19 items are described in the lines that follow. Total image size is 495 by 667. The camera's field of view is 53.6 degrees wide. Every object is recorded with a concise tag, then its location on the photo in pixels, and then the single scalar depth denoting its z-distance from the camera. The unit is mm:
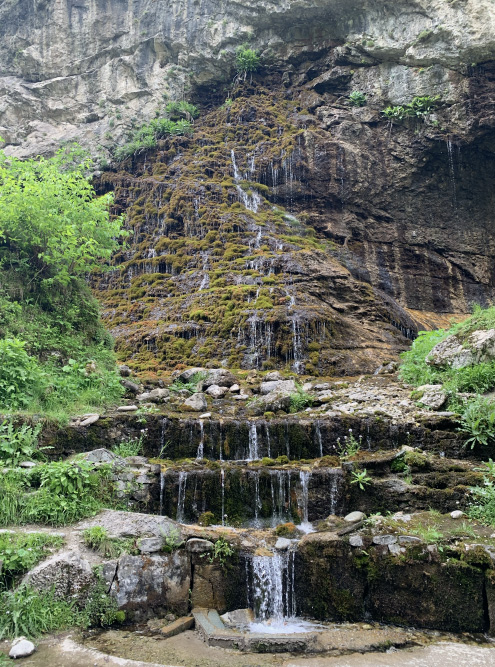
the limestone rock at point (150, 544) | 5206
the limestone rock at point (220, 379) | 11266
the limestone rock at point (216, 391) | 10648
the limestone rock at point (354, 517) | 6043
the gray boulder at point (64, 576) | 4648
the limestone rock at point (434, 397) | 8297
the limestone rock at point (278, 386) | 10588
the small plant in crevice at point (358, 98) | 25827
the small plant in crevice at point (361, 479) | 6801
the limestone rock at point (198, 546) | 5433
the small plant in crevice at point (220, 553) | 5426
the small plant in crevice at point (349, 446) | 7869
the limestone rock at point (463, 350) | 8758
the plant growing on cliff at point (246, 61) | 27859
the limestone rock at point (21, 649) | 3971
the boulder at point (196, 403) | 9480
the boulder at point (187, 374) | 12001
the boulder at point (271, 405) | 9483
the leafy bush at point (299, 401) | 9531
